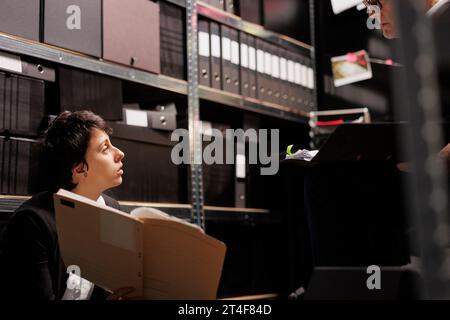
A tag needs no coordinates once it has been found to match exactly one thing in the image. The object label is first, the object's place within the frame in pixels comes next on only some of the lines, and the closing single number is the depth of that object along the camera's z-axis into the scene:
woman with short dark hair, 1.37
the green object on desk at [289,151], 1.12
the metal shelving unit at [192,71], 1.73
